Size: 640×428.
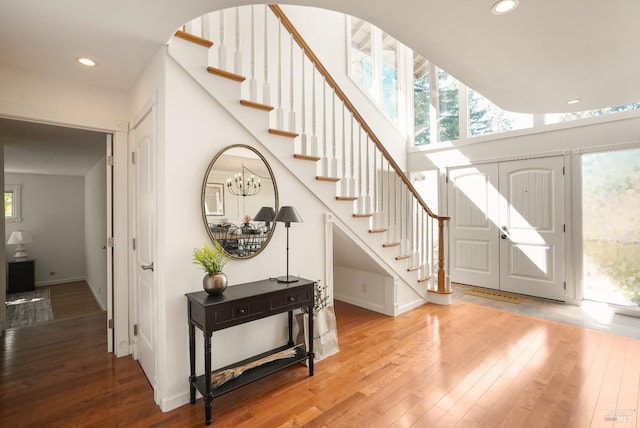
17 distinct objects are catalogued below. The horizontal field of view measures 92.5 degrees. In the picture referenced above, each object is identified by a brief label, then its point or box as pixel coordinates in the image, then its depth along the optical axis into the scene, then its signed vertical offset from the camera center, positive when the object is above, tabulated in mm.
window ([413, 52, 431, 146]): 5867 +2152
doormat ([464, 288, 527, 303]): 4520 -1286
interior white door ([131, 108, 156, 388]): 2354 -200
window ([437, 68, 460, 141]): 5457 +1896
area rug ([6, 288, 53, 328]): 3944 -1338
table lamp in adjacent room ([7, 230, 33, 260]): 5594 -435
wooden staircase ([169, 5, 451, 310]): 2344 +323
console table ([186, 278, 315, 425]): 1969 -694
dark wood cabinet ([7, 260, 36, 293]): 5523 -1069
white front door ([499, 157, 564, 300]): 4359 -241
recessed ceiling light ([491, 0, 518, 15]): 1719 +1178
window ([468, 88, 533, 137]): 4727 +1493
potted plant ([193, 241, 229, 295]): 2090 -387
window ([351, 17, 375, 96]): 5414 +2885
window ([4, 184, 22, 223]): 5914 +300
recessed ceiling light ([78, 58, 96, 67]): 2280 +1174
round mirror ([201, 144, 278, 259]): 2314 +113
